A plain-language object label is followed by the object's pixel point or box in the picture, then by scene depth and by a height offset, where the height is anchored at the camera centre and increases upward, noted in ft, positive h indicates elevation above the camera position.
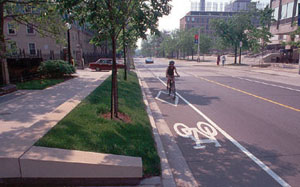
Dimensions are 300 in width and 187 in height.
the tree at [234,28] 131.13 +16.85
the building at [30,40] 112.06 +8.55
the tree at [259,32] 115.34 +13.55
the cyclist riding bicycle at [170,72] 38.99 -2.36
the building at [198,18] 448.65 +75.36
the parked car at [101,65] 87.71 -2.51
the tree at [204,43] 223.71 +14.32
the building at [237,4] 536.21 +124.09
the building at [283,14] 146.40 +30.84
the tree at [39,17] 36.58 +7.25
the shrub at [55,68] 49.60 -2.20
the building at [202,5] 563.32 +130.23
